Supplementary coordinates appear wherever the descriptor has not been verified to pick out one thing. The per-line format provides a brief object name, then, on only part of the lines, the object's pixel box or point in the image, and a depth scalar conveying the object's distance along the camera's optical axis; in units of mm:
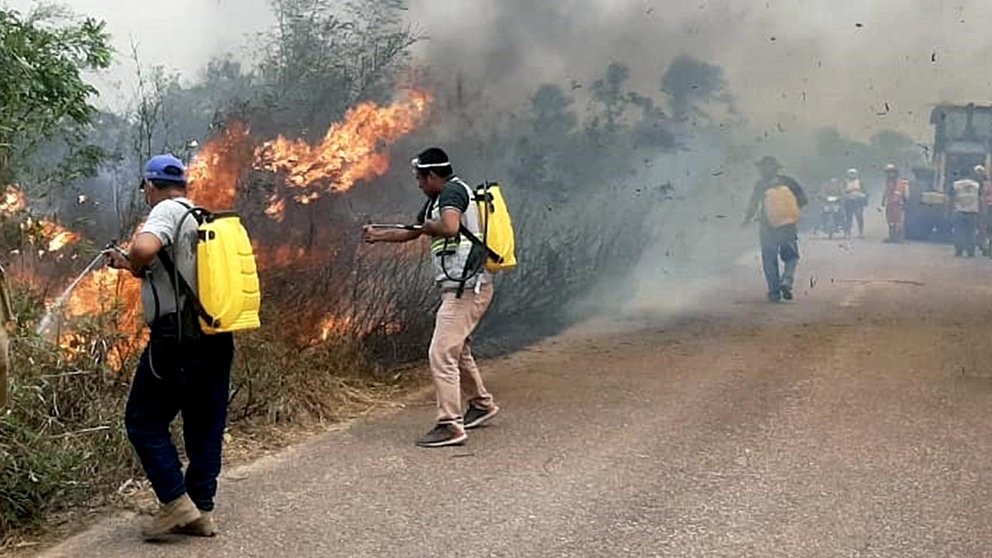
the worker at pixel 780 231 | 13156
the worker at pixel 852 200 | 23547
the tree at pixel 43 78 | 6672
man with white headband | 6383
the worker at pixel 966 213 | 21125
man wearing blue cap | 4738
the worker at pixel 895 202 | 24297
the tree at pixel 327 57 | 10180
